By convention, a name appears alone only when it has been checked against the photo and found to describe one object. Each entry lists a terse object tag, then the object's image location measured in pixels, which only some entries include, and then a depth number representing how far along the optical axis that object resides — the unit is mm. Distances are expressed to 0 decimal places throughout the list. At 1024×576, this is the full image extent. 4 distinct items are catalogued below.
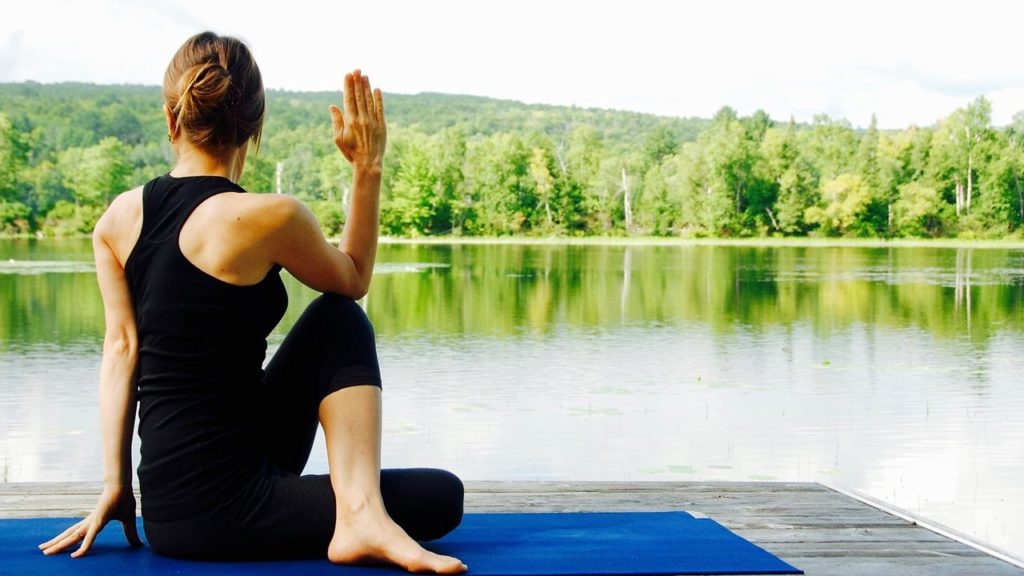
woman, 1860
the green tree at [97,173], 55719
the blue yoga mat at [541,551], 2006
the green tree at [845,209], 50778
